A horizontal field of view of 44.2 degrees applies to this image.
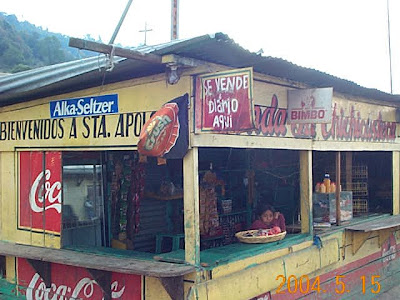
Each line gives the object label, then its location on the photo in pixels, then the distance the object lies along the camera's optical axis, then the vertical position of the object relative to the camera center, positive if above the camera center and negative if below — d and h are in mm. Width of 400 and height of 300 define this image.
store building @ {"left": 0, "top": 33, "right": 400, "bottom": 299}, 4930 -411
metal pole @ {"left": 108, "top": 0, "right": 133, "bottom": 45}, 4617 +1258
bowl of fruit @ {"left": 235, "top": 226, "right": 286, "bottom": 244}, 6160 -1091
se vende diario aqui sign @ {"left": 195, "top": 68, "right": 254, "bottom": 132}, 4555 +475
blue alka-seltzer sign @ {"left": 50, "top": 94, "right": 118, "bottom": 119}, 5648 +559
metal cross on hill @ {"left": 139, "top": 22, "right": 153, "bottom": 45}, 14223 +3539
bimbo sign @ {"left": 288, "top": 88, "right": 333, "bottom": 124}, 6320 +574
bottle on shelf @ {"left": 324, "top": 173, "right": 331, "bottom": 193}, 8117 -597
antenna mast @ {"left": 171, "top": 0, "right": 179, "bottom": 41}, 12992 +3391
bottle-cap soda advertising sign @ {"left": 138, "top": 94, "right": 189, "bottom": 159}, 4602 +187
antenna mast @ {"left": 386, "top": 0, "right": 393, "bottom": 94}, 16588 +2994
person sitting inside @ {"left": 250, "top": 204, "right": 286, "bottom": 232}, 6863 -996
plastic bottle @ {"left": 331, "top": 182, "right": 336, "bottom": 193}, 8117 -648
